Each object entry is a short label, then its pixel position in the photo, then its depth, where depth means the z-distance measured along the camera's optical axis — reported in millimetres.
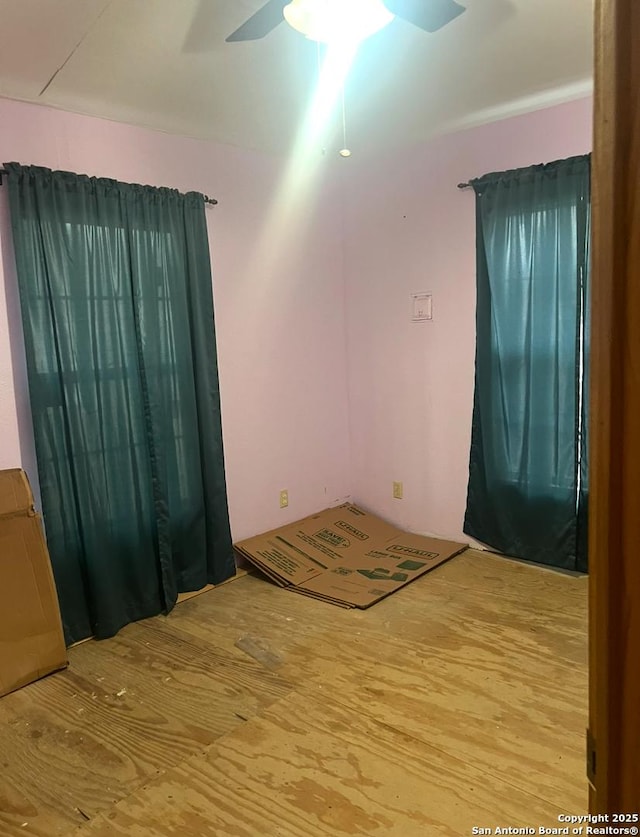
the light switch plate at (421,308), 3809
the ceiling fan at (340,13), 1904
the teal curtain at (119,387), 2748
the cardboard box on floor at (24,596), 2551
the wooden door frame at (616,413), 549
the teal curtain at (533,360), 3145
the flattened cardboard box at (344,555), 3369
